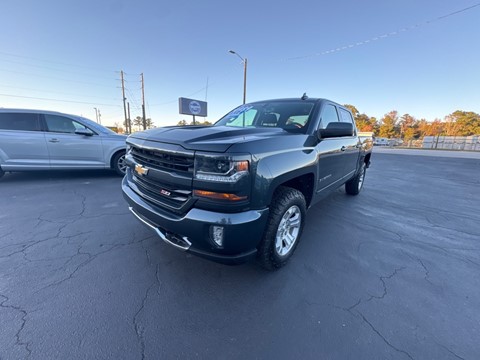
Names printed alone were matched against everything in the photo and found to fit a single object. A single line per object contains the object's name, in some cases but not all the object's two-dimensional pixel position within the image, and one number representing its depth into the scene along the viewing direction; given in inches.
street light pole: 711.1
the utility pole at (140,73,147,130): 1248.2
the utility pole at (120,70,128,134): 1434.5
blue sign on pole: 1036.9
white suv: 206.4
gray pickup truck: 68.9
